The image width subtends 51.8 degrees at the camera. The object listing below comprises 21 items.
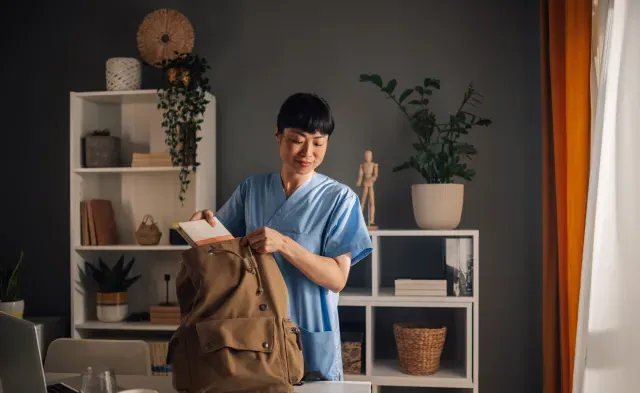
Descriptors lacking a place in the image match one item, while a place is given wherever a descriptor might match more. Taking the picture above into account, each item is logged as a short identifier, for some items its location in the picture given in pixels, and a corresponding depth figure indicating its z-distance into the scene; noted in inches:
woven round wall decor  130.8
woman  71.3
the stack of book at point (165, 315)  129.6
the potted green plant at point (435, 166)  120.1
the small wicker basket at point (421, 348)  118.4
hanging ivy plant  125.4
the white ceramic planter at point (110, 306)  130.5
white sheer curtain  76.6
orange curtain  104.7
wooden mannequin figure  124.3
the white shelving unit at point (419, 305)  118.0
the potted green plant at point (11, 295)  127.9
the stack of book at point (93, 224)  131.3
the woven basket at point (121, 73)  131.3
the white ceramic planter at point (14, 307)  127.5
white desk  66.3
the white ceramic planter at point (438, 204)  119.8
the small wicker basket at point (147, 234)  130.3
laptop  54.0
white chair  85.9
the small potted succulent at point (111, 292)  130.5
